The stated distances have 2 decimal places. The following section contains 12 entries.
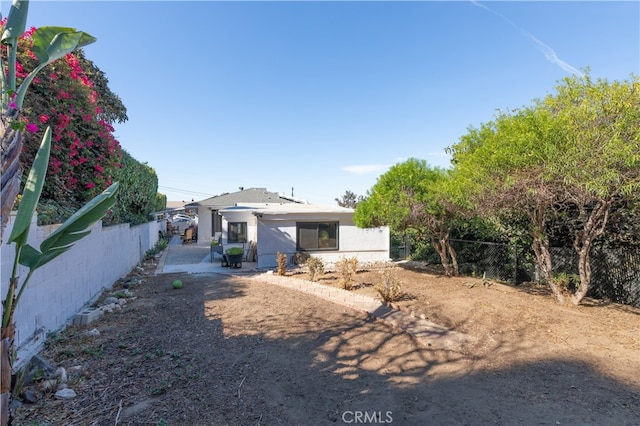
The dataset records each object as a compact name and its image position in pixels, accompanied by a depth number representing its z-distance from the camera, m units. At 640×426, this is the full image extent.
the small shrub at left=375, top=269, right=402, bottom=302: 7.00
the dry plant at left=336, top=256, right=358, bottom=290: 8.67
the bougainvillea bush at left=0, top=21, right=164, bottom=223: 5.33
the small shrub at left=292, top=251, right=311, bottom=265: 12.70
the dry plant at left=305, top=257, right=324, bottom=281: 9.80
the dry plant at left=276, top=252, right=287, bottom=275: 10.59
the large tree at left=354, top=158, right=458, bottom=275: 8.70
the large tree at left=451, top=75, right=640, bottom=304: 4.87
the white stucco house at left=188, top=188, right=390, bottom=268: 12.65
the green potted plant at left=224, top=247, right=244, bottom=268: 11.90
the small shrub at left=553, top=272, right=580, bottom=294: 7.34
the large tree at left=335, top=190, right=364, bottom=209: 40.57
